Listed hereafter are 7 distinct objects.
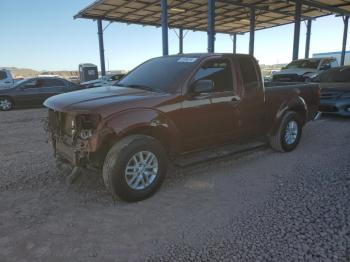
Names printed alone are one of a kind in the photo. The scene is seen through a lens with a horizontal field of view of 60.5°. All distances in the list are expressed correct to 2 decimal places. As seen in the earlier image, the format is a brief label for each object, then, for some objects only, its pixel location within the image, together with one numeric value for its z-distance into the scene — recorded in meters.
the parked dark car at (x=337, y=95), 8.55
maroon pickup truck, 3.53
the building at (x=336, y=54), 54.77
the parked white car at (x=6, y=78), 14.64
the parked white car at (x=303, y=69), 13.17
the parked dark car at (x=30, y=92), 12.39
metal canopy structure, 17.78
